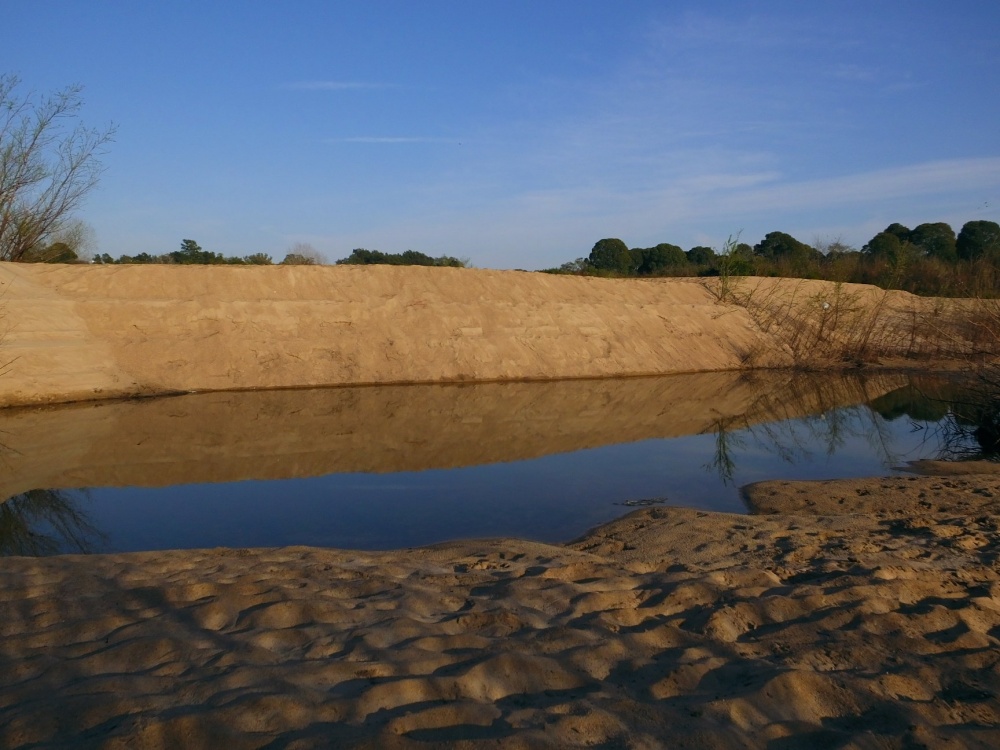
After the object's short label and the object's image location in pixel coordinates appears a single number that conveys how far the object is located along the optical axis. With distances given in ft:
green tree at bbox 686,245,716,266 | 139.54
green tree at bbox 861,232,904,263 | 132.36
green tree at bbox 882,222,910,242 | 149.56
